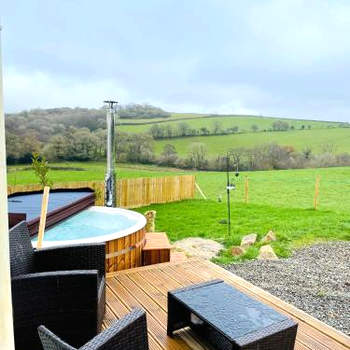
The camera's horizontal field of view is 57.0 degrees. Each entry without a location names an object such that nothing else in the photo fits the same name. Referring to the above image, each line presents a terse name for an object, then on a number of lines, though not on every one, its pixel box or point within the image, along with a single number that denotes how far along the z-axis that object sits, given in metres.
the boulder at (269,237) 6.43
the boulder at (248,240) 6.25
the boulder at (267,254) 5.26
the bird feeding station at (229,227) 7.14
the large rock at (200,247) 5.57
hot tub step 3.84
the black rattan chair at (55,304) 1.99
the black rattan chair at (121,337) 1.20
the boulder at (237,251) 5.40
